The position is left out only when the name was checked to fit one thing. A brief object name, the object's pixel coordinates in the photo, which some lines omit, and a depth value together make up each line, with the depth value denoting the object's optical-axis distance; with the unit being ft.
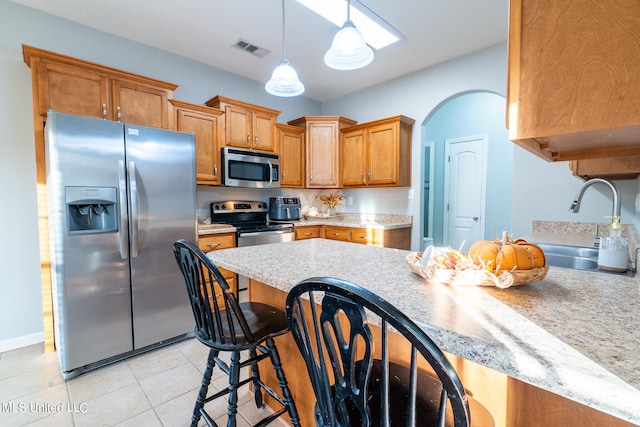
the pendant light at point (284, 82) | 6.38
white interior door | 14.90
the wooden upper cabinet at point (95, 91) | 6.95
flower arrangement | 14.20
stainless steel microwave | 10.25
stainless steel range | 9.80
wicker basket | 2.67
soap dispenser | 4.41
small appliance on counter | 12.07
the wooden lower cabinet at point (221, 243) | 8.91
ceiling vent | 9.32
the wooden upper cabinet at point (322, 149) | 12.84
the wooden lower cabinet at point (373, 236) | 10.71
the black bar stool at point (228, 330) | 3.57
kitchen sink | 6.11
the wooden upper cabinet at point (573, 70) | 1.90
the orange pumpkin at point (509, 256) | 2.75
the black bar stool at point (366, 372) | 1.60
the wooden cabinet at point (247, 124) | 10.42
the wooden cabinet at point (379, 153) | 11.28
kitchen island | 1.51
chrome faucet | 5.41
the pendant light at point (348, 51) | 5.15
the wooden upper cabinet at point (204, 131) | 9.32
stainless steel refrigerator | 6.23
